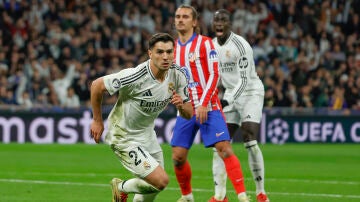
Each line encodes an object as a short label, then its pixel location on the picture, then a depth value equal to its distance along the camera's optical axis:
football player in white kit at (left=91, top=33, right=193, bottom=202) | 17.57
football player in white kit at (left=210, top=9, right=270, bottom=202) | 21.71
